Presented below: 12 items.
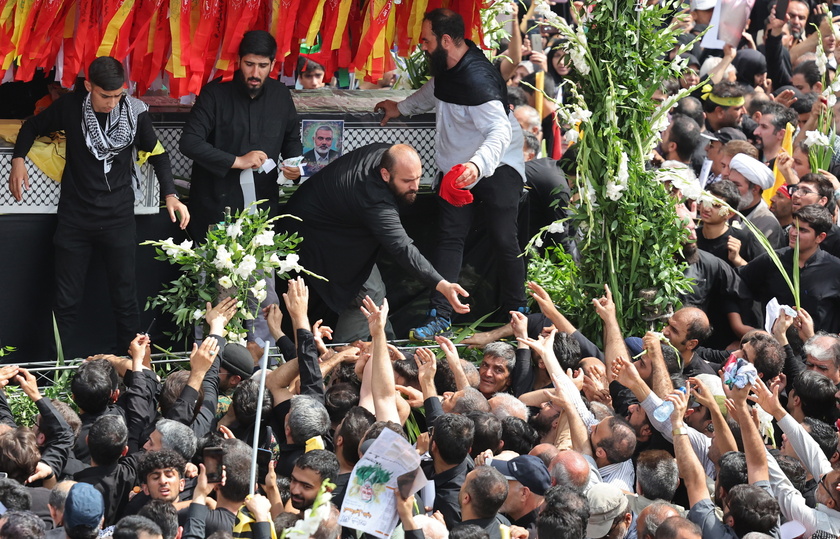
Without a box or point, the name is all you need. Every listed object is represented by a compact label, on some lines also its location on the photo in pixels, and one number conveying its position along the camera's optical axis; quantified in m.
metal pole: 11.36
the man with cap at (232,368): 15.75
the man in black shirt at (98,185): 16.45
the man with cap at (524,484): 12.96
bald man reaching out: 17.06
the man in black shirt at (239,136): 17.11
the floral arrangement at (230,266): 16.19
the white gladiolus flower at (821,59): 21.97
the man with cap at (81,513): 11.56
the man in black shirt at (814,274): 17.95
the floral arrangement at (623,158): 17.42
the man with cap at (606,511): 12.75
